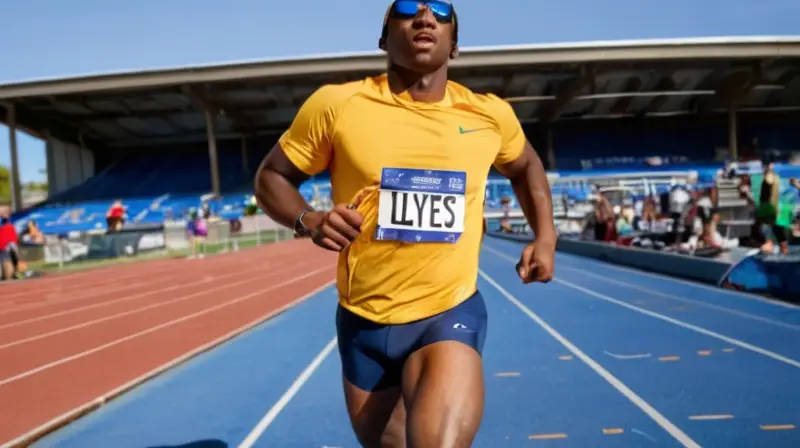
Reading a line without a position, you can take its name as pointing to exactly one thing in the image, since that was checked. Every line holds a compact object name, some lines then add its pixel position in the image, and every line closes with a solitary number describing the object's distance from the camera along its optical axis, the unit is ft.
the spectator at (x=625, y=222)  49.03
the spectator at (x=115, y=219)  70.23
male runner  6.29
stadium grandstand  104.01
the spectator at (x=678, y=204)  40.30
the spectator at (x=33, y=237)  56.17
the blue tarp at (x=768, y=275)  24.70
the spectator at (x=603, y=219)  47.83
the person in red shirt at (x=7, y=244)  48.93
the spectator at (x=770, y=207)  29.23
